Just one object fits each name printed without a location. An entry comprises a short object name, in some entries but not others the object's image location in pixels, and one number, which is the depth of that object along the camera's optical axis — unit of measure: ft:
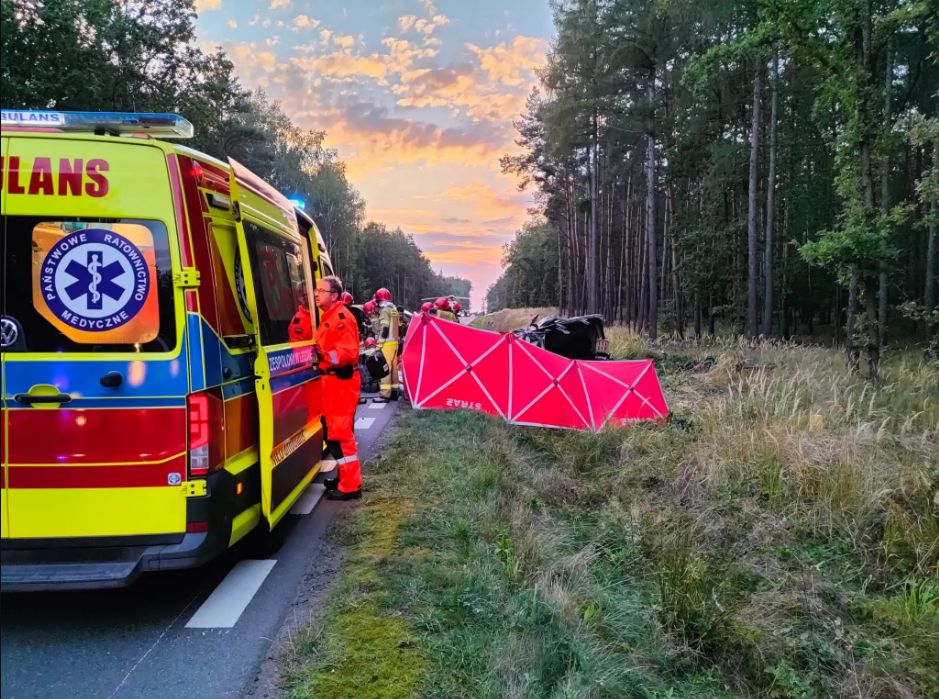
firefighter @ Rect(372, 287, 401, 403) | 34.45
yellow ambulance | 9.34
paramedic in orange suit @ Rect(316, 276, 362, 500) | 16.24
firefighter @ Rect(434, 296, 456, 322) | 45.39
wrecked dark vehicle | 42.53
